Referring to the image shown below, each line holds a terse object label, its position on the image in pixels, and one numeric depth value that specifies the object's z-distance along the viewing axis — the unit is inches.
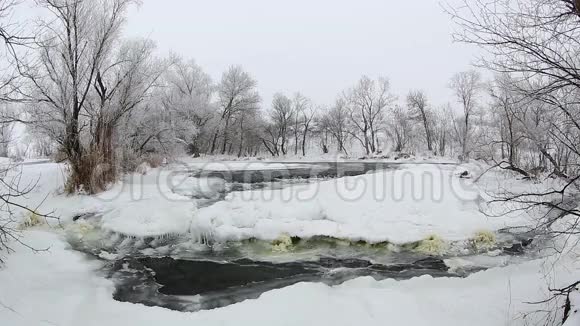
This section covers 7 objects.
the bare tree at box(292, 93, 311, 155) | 2129.7
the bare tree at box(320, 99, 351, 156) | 2101.4
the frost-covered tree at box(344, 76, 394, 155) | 2012.8
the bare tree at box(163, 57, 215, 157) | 1472.7
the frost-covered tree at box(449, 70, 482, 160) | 1731.1
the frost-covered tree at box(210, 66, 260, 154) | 1763.0
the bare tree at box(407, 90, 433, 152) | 1918.9
